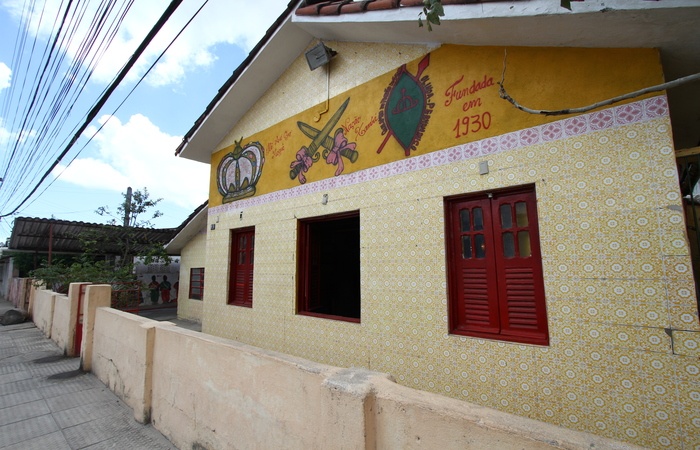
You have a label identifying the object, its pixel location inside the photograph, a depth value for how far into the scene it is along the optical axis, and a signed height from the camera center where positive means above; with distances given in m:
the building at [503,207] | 2.60 +0.67
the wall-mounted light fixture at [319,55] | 5.47 +3.78
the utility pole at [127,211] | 13.52 +2.58
